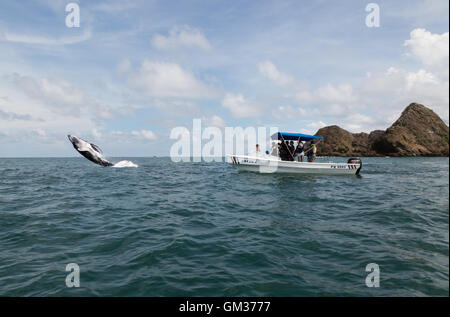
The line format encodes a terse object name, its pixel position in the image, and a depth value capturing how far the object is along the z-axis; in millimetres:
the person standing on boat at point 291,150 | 22656
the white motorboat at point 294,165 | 21844
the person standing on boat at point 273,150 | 23281
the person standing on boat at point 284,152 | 22844
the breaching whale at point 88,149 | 27559
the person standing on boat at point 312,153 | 22631
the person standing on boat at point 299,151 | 22844
